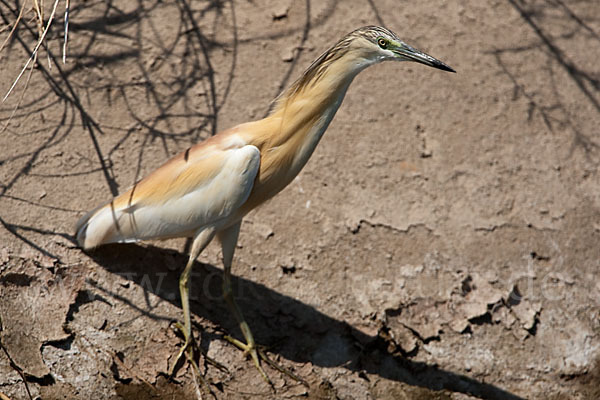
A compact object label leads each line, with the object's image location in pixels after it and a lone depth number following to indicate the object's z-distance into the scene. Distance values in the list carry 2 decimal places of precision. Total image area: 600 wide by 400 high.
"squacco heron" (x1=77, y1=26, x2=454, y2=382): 5.68
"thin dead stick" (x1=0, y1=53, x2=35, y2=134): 6.86
